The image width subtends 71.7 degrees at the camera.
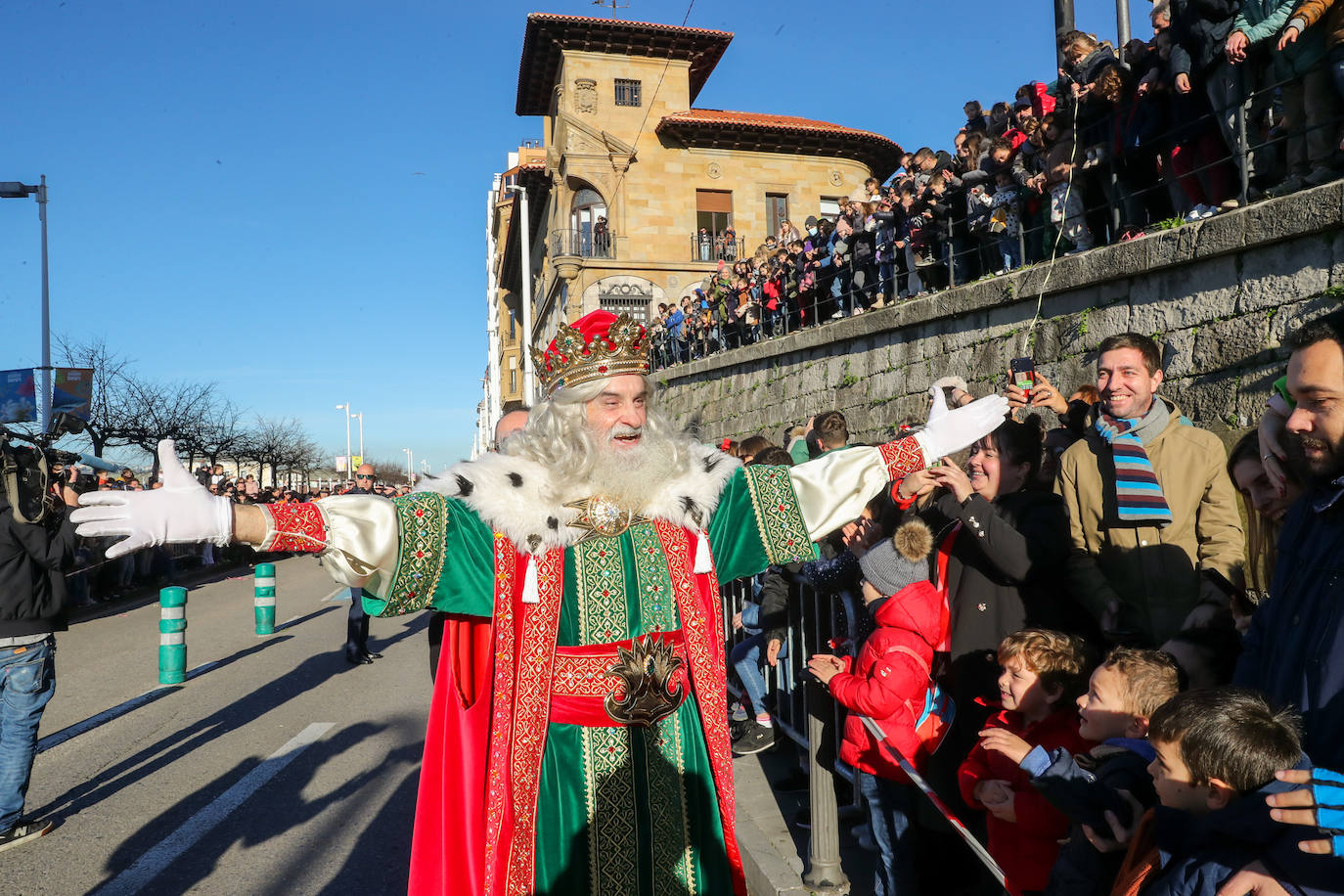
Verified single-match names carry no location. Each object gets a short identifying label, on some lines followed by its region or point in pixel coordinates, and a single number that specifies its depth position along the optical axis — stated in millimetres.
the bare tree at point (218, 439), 30609
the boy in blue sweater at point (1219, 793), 1766
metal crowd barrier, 3729
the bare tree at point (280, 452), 35506
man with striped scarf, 3283
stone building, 32000
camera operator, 5035
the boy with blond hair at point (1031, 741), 2799
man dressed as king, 2584
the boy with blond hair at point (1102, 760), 2311
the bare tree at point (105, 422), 23656
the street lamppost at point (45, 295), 20656
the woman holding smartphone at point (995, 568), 3410
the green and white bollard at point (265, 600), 11516
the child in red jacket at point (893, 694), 3490
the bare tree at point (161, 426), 25984
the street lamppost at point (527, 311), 25219
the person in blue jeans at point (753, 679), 5594
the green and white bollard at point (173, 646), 8742
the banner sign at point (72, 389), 20844
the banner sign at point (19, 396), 17547
